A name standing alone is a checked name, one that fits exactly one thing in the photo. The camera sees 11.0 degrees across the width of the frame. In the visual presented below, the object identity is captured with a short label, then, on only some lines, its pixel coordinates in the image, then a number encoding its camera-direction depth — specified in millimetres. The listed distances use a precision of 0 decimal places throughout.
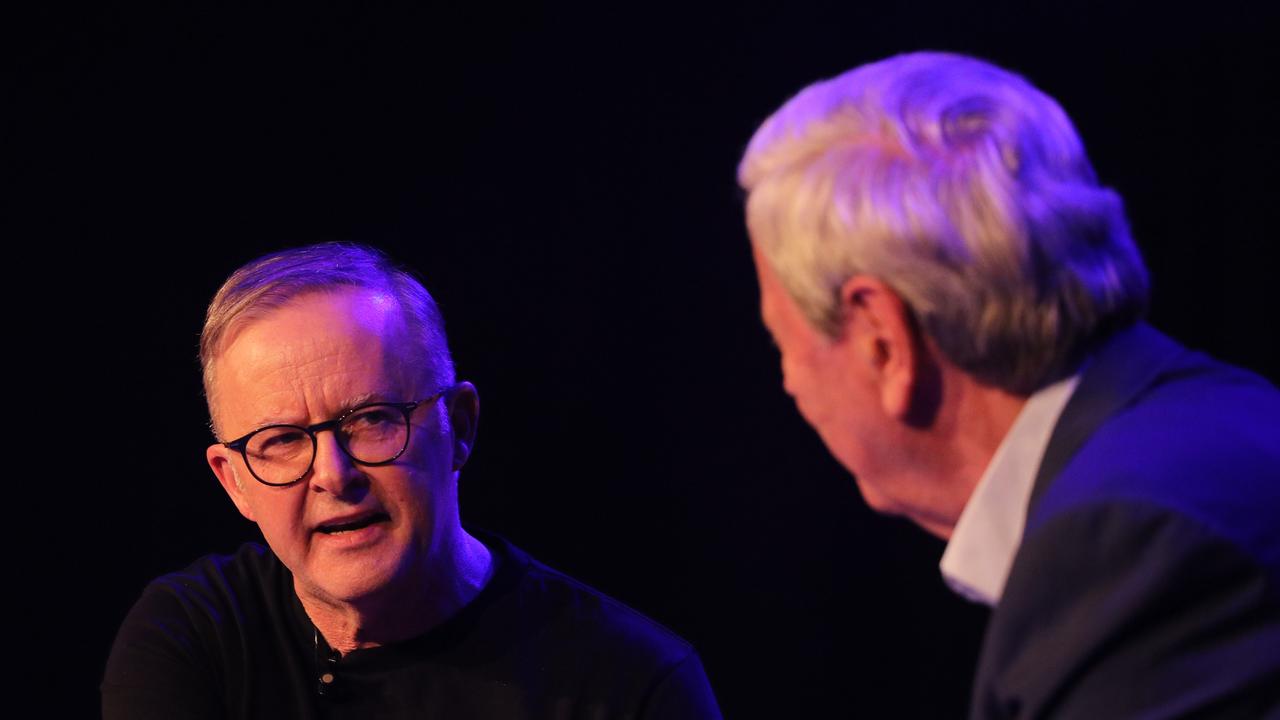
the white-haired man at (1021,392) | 4002
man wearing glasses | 4385
